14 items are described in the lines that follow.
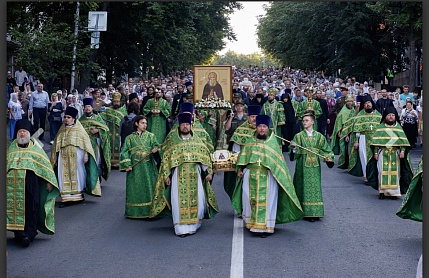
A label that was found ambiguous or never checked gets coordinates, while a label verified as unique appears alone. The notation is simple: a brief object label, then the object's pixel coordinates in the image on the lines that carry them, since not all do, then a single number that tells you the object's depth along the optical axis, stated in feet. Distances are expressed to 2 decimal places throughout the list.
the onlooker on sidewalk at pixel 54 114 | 78.07
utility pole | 86.24
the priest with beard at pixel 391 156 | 47.26
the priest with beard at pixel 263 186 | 36.55
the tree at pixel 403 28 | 90.49
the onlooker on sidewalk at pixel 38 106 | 78.89
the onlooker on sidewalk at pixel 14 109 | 70.49
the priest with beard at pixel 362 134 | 53.88
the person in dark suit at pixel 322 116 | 77.36
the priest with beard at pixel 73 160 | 45.75
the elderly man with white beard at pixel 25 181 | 34.53
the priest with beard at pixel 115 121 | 62.54
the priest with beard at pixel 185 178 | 37.40
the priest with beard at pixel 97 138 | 51.65
